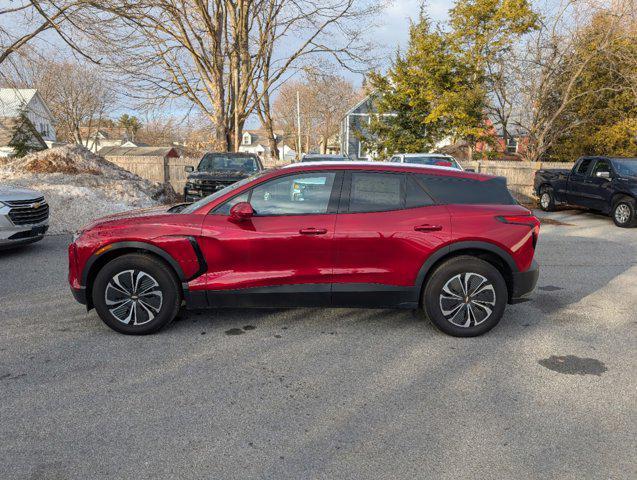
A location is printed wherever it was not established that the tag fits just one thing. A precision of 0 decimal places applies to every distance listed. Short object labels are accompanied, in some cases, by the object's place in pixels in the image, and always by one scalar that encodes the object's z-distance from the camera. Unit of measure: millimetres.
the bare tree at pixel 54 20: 12153
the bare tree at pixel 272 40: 23094
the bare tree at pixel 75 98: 47722
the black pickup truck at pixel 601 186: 12162
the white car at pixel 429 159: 14148
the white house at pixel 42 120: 39412
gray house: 39344
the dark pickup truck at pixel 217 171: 13039
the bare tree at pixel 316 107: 62406
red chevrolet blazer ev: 4406
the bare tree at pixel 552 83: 19000
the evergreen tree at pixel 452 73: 18734
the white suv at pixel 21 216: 7523
